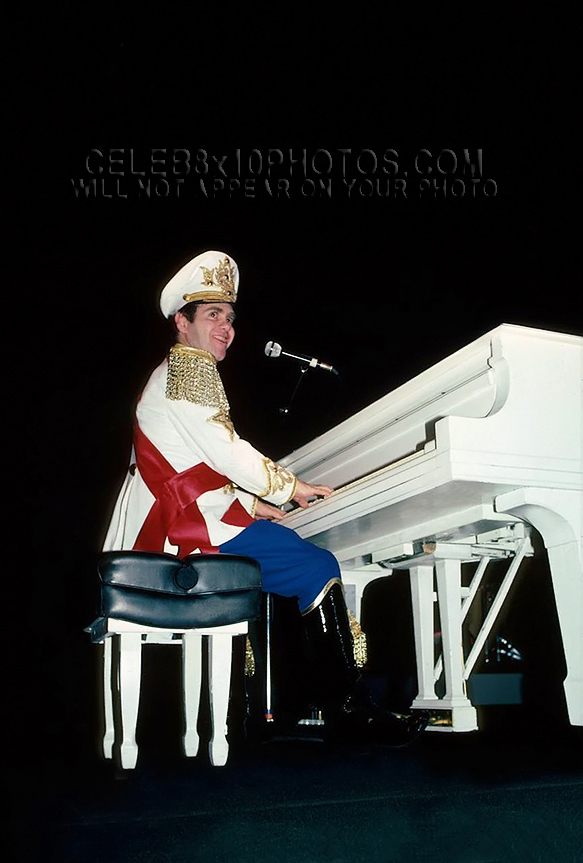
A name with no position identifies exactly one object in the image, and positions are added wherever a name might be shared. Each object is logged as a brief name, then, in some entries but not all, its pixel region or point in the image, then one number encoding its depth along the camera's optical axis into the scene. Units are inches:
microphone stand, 120.7
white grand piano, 67.9
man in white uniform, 81.0
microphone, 102.2
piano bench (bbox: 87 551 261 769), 73.0
